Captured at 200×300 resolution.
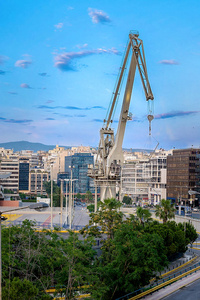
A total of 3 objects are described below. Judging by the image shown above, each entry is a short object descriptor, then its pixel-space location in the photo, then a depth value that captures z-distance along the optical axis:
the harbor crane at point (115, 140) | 66.06
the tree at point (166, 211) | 62.75
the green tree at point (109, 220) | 49.07
